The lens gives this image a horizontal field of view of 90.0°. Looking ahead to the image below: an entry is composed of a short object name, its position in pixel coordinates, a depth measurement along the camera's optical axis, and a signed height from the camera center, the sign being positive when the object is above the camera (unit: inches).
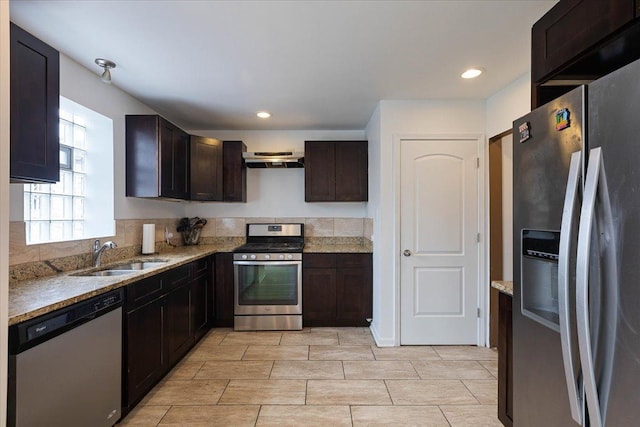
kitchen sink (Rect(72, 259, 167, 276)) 96.0 -17.1
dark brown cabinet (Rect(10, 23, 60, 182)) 61.0 +21.7
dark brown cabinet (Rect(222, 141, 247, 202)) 161.9 +22.6
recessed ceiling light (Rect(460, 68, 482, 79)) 100.7 +45.7
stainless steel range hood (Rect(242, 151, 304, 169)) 157.1 +28.6
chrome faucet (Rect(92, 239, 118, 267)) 101.0 -10.7
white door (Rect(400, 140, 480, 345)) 128.6 -2.3
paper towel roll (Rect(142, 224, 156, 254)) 127.7 -9.2
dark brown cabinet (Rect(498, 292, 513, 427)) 72.2 -33.2
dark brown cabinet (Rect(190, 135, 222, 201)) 149.9 +22.6
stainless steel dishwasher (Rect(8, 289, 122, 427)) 53.7 -29.4
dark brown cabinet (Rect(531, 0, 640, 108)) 47.9 +28.5
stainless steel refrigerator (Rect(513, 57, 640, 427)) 36.6 -5.3
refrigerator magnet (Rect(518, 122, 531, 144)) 55.8 +15.0
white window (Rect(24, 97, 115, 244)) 92.7 +8.9
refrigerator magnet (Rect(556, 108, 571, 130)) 46.0 +14.1
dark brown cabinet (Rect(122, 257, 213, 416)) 83.1 -34.4
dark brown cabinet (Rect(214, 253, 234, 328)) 150.2 -34.5
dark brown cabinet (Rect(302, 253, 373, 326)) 149.9 -34.1
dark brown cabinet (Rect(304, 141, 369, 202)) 162.4 +22.6
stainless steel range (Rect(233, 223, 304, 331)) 147.6 -34.3
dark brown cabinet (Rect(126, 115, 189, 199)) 120.6 +22.5
